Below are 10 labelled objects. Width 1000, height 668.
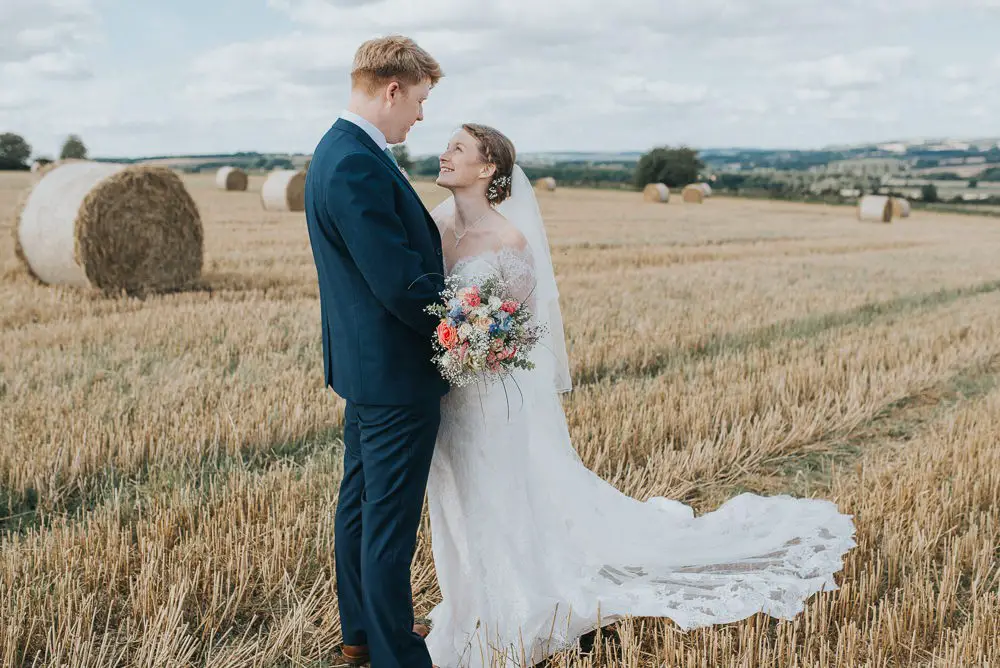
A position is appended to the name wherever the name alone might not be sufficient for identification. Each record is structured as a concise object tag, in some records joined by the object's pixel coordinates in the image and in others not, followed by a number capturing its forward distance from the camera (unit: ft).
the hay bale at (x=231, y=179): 118.73
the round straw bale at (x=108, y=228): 33.83
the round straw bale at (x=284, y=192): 82.79
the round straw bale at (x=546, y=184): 144.36
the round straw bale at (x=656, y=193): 128.88
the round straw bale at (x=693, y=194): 133.08
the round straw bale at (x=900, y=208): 113.91
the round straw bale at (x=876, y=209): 105.09
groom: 8.71
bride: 10.25
